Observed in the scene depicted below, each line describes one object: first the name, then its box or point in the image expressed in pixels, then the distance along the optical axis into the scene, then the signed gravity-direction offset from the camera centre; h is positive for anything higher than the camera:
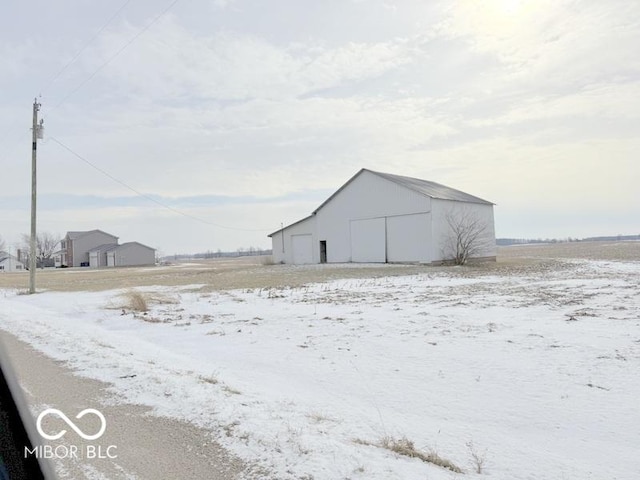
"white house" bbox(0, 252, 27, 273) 100.88 +1.79
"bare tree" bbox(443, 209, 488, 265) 36.94 +1.61
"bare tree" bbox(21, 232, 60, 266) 103.51 +4.98
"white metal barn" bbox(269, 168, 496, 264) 35.78 +3.22
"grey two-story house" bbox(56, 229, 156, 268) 83.69 +3.18
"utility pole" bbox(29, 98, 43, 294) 23.70 +5.79
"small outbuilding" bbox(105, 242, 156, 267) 83.21 +2.35
